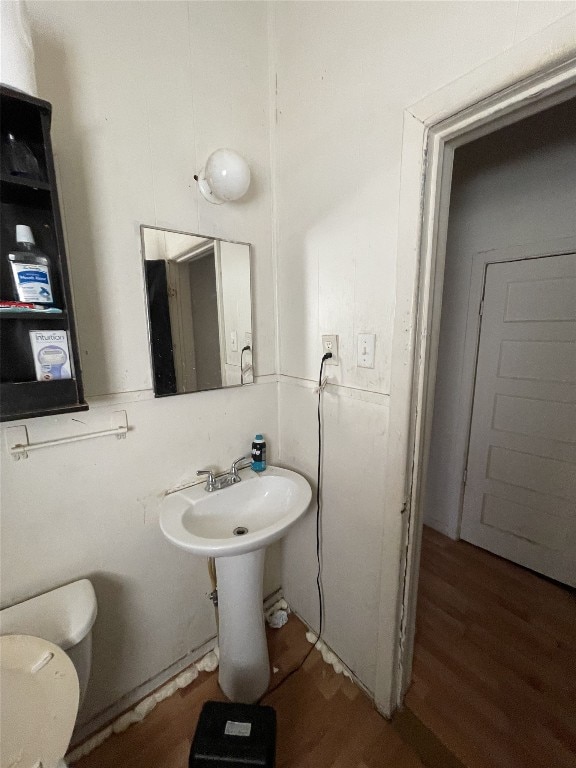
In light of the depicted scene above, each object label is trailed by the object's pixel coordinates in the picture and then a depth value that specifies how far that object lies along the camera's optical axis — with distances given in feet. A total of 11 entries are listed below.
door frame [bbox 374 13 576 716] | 2.12
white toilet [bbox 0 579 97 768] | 2.08
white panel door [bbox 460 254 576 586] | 5.37
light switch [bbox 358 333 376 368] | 3.33
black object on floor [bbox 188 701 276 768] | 2.73
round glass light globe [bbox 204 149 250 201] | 3.36
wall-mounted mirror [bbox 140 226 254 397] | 3.47
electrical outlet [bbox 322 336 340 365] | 3.74
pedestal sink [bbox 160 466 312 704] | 3.65
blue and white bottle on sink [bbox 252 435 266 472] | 4.44
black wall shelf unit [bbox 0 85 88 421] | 2.41
